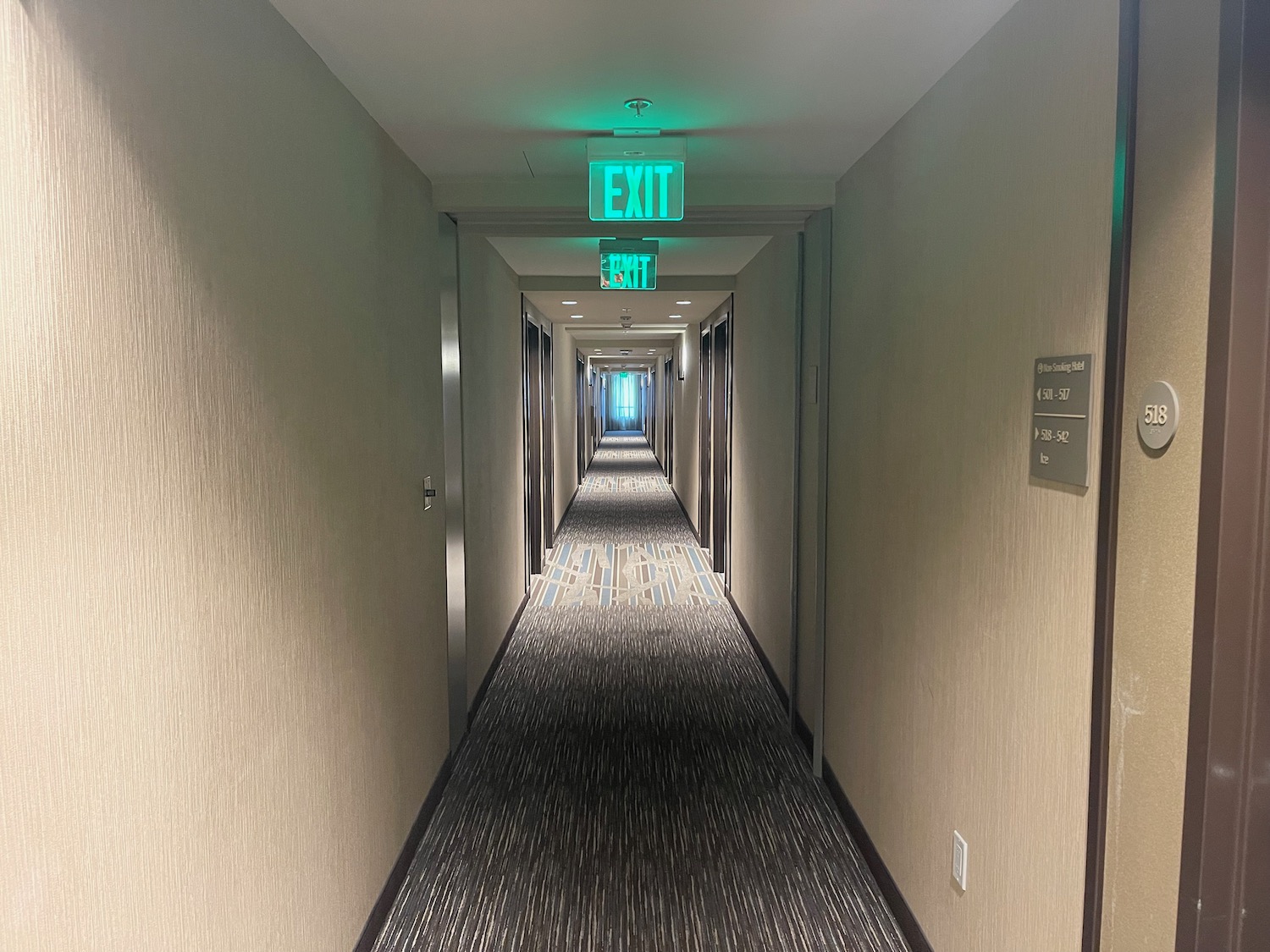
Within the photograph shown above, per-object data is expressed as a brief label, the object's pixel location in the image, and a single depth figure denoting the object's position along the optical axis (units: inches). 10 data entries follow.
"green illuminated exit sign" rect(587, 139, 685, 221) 96.1
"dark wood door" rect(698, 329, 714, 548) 304.5
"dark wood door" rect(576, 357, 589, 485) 547.2
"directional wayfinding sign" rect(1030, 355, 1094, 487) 55.4
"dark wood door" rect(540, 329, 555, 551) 307.1
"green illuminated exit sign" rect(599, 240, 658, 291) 153.0
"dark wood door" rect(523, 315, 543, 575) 248.4
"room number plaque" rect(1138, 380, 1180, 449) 46.8
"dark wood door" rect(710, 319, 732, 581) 247.0
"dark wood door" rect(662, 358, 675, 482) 505.4
